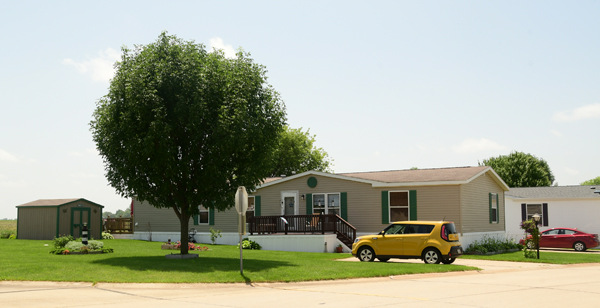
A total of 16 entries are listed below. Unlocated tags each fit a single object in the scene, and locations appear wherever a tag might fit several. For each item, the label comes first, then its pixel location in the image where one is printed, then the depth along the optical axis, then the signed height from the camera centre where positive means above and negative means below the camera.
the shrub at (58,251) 21.47 -1.96
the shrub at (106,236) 35.94 -2.29
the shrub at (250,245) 27.86 -2.26
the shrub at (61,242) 22.55 -1.68
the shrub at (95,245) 22.28 -1.79
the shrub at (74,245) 21.70 -1.78
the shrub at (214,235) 31.59 -1.99
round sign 14.87 +0.00
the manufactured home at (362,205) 26.36 -0.27
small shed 33.94 -1.08
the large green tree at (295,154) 56.34 +4.70
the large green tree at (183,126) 18.20 +2.49
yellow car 19.62 -1.59
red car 30.23 -2.23
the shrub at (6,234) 36.69 -2.18
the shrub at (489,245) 25.75 -2.27
